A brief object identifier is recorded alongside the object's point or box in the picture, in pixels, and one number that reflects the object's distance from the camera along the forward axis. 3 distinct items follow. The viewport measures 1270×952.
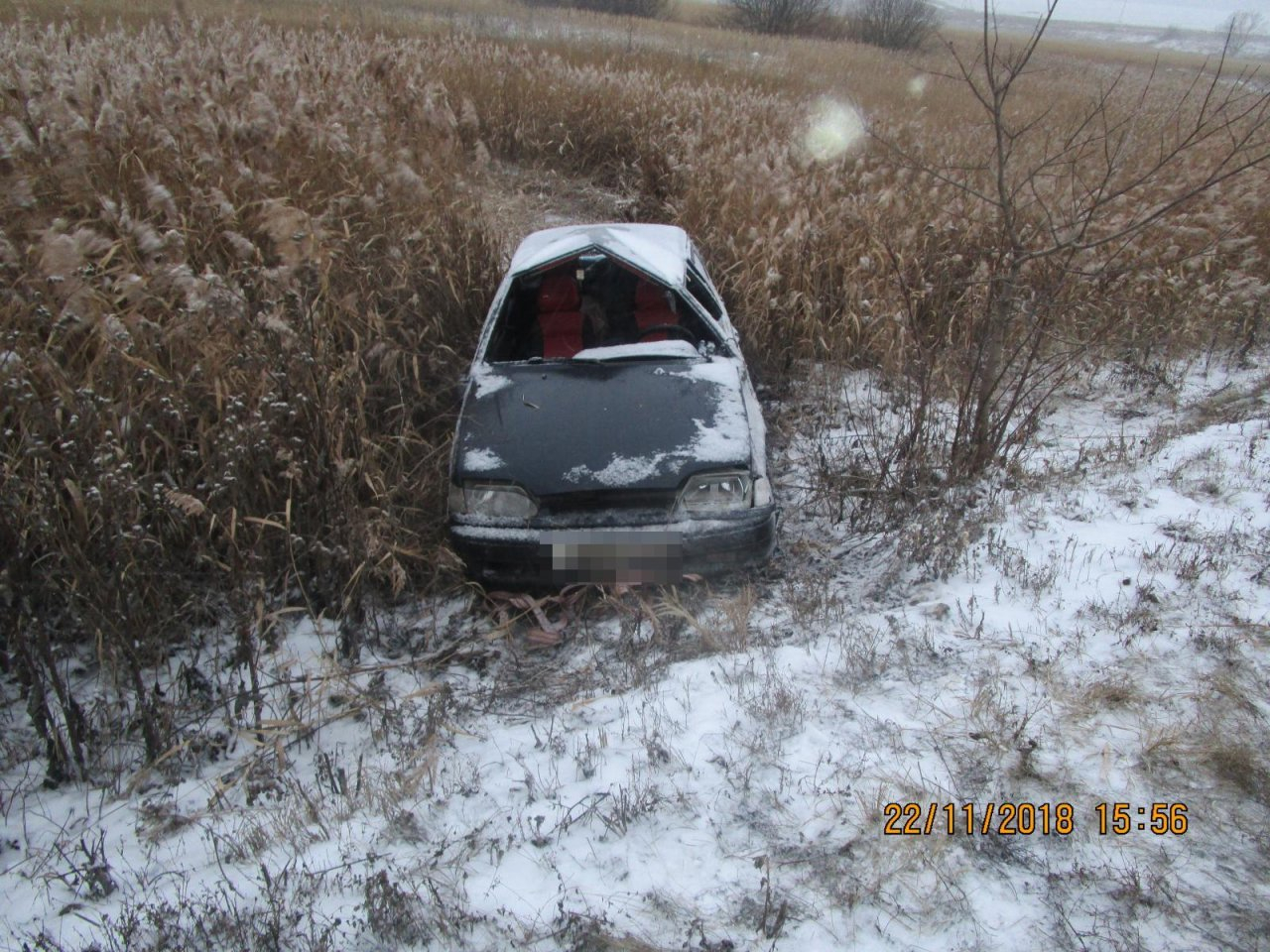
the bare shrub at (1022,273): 3.85
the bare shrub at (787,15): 27.83
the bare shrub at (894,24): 27.50
